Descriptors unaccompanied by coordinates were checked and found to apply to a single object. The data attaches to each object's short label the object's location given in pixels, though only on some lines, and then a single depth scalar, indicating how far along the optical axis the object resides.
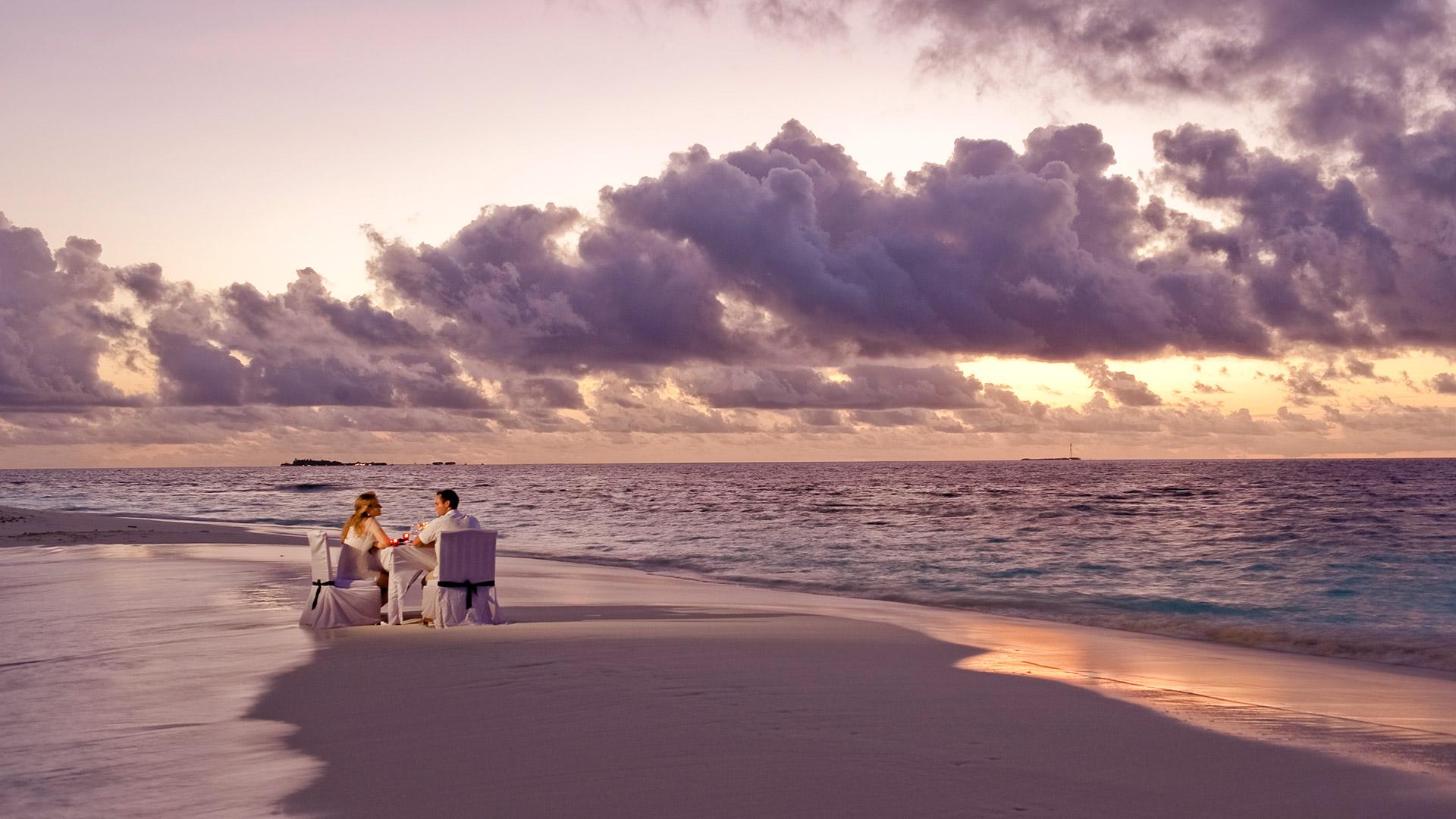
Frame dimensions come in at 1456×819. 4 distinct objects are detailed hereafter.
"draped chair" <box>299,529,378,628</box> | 12.95
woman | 13.60
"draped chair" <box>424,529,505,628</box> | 12.97
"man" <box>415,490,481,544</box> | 12.94
